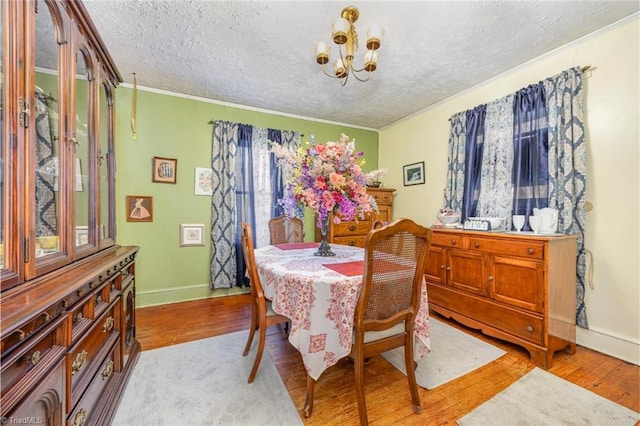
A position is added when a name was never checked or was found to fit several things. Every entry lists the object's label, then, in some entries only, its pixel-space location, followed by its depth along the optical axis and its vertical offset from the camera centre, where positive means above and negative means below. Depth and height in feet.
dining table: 4.34 -1.71
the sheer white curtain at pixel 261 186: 11.73 +1.22
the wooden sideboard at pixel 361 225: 11.87 -0.66
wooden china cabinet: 2.55 -0.27
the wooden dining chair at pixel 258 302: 5.32 -1.91
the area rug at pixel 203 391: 4.57 -3.69
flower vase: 6.38 -0.90
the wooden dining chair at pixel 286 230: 9.37 -0.67
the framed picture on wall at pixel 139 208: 9.87 +0.18
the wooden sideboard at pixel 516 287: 6.22 -2.10
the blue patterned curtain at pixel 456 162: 9.92 +1.94
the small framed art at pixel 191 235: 10.68 -0.95
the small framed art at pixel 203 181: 10.91 +1.34
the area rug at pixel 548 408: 4.55 -3.75
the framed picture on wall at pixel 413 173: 12.06 +1.88
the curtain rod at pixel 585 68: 6.93 +3.90
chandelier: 5.23 +3.69
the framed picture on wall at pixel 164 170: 10.16 +1.74
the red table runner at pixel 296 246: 7.66 -1.07
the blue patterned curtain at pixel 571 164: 6.93 +1.29
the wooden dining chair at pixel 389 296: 4.07 -1.47
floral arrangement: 5.81 +0.73
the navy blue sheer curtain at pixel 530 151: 7.69 +1.89
